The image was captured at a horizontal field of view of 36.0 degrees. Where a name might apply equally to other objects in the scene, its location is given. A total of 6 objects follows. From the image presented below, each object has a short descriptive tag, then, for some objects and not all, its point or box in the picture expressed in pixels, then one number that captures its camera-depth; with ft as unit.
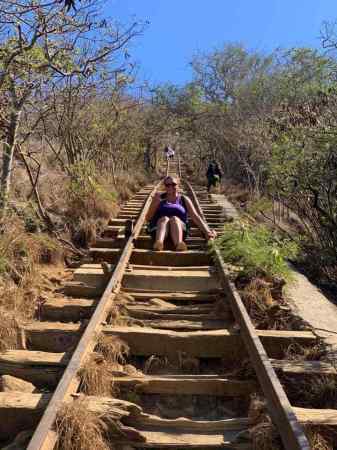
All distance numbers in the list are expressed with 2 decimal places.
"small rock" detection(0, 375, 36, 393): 10.39
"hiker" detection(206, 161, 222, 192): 54.34
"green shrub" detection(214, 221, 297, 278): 18.42
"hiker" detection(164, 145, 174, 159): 96.72
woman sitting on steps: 22.86
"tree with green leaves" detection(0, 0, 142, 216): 17.01
